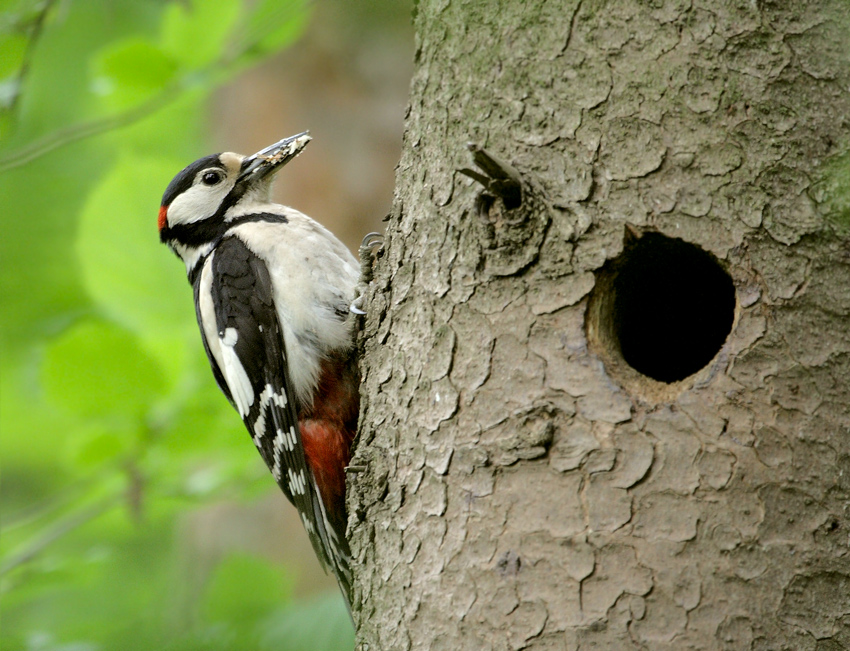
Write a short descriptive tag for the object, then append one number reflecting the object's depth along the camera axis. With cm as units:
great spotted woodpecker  687
